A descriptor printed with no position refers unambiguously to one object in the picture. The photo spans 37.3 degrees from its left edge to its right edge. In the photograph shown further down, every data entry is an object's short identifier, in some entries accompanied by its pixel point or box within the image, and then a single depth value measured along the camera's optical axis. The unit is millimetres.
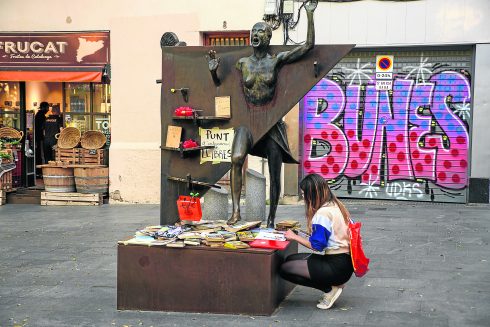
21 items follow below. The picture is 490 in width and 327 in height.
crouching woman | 6125
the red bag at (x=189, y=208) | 6859
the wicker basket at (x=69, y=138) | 14367
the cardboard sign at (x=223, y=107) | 7449
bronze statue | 7164
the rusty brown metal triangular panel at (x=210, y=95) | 7207
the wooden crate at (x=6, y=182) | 14494
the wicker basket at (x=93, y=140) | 14414
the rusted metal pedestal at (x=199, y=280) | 6168
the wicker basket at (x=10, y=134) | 15000
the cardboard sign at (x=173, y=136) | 7574
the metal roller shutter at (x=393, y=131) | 13180
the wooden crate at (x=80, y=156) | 14281
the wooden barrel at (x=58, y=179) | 14094
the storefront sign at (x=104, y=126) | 14727
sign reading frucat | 14367
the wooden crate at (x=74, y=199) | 14102
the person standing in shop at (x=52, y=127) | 15289
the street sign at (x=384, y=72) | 13383
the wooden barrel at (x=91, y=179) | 14078
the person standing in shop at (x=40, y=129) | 15430
